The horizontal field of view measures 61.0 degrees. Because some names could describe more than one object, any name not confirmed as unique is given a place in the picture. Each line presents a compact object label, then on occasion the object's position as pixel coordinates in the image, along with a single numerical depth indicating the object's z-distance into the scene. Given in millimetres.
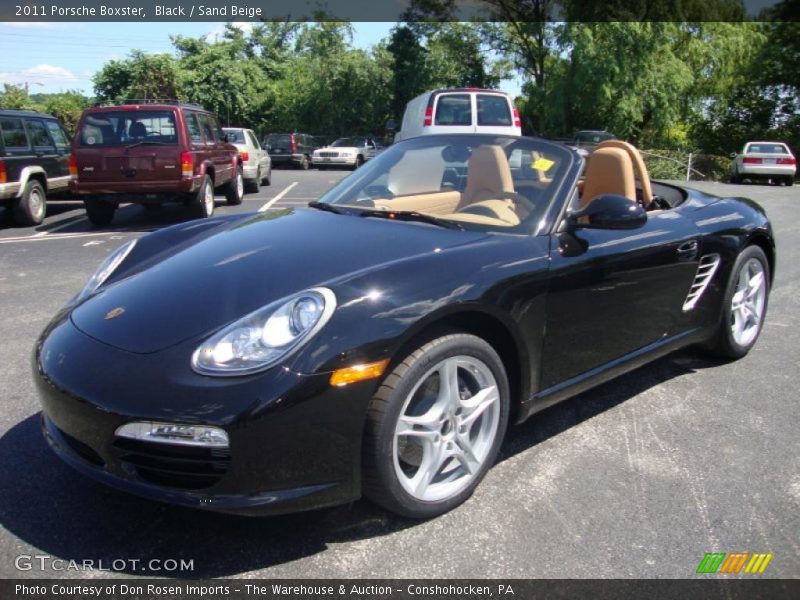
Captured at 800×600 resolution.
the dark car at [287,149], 26594
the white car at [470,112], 13023
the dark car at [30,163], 9875
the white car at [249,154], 14852
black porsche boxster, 2111
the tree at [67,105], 27422
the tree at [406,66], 36906
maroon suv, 9781
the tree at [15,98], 28047
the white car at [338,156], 26844
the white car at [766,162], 21250
